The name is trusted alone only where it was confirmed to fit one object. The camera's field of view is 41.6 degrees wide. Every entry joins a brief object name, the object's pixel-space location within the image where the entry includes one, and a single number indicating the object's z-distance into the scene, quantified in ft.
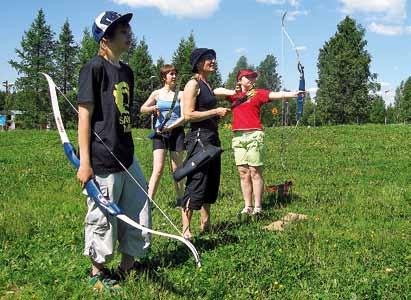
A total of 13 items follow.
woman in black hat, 18.67
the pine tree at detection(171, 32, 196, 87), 183.11
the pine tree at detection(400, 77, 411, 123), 251.37
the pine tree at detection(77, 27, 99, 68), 202.39
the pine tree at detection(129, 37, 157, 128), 195.52
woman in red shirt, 23.88
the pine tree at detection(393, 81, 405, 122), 277.54
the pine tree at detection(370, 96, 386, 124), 283.38
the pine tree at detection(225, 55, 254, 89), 358.39
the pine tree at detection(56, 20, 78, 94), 218.59
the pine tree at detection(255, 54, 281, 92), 261.87
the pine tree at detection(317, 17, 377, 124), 187.32
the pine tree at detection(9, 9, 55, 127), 207.82
